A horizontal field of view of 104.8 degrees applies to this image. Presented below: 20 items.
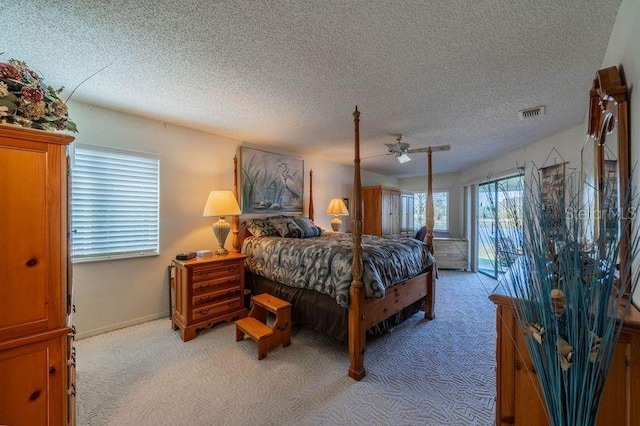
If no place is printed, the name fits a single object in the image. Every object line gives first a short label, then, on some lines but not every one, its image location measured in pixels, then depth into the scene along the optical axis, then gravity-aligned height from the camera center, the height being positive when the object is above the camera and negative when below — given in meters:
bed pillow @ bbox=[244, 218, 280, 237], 3.40 -0.20
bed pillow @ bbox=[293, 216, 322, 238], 3.62 -0.21
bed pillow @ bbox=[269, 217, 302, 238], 3.43 -0.20
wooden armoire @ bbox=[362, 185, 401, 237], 5.46 +0.06
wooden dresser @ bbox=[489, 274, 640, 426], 0.89 -0.70
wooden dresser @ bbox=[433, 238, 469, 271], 5.38 -0.88
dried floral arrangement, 0.92 +0.45
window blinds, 2.42 +0.11
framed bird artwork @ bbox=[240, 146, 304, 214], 3.67 +0.52
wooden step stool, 2.18 -1.06
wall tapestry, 0.81 +0.02
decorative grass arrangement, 0.73 -0.28
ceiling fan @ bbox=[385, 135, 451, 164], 3.35 +0.90
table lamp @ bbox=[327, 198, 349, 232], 4.76 +0.07
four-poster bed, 1.99 -0.69
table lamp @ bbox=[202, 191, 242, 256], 2.89 +0.06
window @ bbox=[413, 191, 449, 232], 6.43 +0.10
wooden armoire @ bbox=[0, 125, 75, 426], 0.90 -0.24
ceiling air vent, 2.47 +1.04
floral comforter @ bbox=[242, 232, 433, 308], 2.15 -0.50
